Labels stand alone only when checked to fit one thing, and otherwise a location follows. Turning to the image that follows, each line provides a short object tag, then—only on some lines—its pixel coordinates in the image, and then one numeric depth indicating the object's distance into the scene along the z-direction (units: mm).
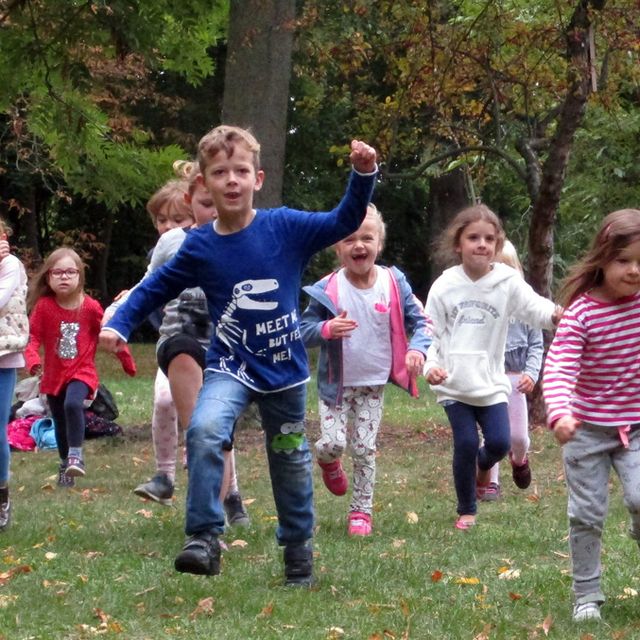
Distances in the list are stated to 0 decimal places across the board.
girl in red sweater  10352
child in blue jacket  7957
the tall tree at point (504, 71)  14406
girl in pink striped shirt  5332
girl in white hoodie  8109
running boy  5645
